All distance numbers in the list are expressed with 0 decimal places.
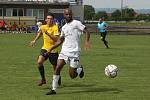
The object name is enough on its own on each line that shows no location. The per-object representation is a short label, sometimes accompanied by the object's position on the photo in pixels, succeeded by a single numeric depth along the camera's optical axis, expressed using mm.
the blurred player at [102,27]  35041
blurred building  84062
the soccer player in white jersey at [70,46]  12969
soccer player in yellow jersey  14186
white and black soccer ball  14570
